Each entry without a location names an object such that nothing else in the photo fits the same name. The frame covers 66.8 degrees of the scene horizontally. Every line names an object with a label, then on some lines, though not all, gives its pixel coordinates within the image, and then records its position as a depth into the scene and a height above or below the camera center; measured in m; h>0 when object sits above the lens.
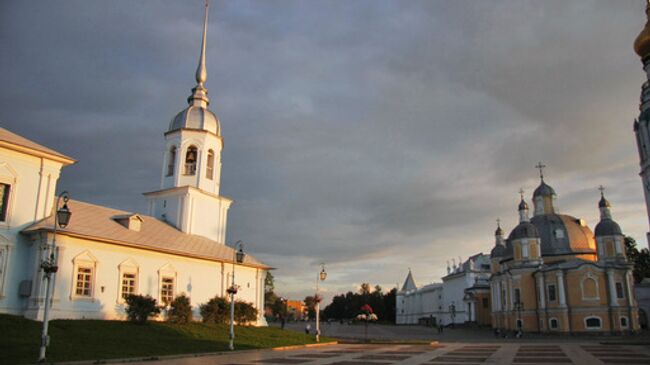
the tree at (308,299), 71.64 +0.01
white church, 26.14 +3.46
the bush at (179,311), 31.02 -0.78
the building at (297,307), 180.00 -2.99
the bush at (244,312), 35.97 -0.98
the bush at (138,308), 28.17 -0.56
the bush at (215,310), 33.62 -0.78
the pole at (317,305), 35.72 -0.45
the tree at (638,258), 76.62 +6.63
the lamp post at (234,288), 23.83 +0.63
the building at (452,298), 81.80 +0.37
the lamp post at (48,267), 16.22 +1.07
